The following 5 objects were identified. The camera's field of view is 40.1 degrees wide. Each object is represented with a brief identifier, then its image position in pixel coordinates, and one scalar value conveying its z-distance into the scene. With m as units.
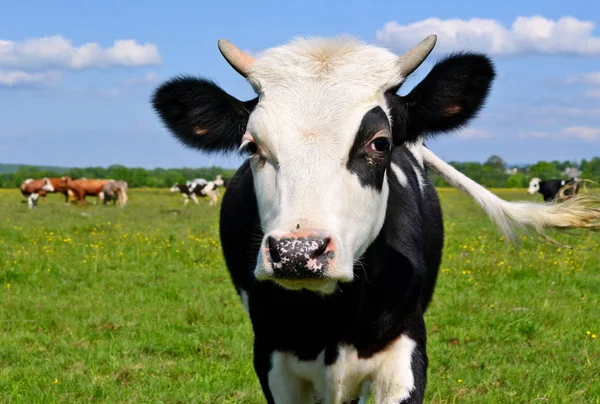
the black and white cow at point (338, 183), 3.73
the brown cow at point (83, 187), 43.16
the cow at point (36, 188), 40.34
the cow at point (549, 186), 38.78
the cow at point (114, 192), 41.66
